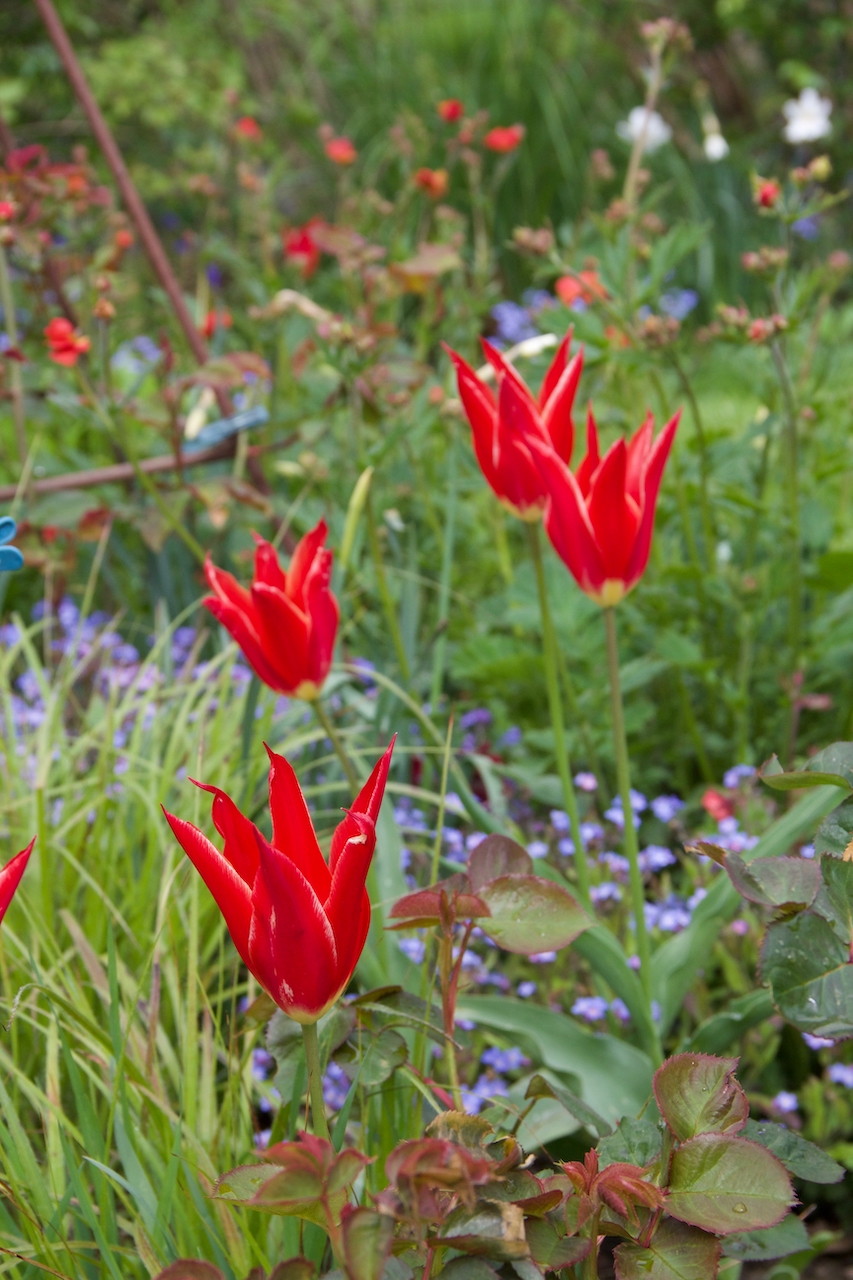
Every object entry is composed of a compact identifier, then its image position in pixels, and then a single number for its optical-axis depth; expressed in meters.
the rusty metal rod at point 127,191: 1.57
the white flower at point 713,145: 3.27
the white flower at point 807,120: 3.91
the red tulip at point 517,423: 1.03
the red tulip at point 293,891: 0.91
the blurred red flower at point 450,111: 1.96
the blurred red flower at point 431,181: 1.77
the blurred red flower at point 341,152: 1.98
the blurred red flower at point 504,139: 1.93
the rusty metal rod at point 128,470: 1.52
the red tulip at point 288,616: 1.05
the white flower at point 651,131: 3.53
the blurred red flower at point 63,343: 1.36
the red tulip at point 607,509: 1.02
